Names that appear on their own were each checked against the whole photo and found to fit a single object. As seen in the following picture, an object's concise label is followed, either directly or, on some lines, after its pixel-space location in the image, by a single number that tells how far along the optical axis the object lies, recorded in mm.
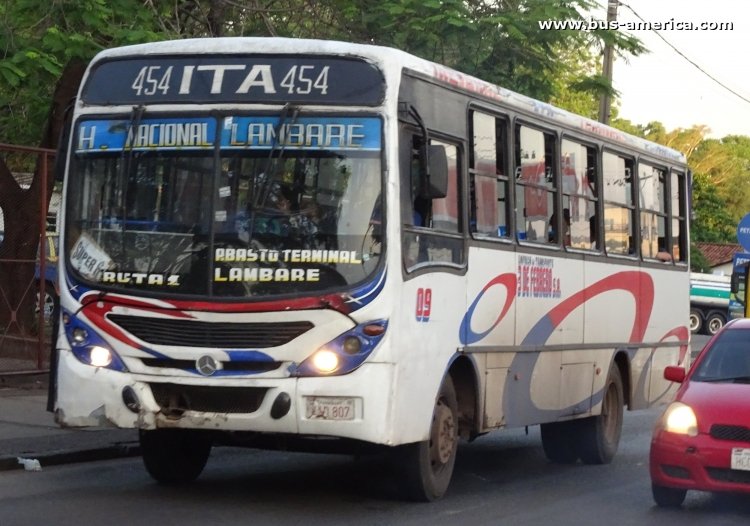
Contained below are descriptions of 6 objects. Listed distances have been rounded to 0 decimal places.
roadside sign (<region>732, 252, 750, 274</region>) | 26120
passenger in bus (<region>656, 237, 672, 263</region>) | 15702
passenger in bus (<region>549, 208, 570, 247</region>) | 12703
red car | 9906
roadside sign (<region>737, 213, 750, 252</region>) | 25203
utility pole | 25359
